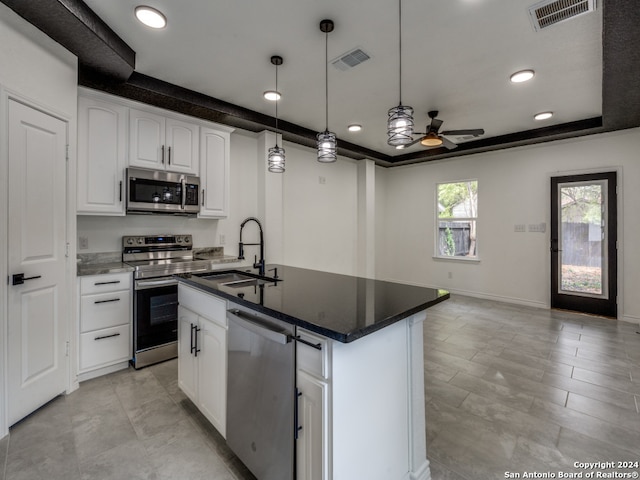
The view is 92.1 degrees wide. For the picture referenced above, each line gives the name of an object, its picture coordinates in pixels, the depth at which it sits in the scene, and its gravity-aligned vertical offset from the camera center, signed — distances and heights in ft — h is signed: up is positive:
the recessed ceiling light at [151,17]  6.81 +5.07
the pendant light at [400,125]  6.01 +2.25
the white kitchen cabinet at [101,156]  8.95 +2.50
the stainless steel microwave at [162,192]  9.88 +1.60
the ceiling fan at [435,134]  11.87 +4.10
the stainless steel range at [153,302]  9.26 -1.94
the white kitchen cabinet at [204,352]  5.79 -2.36
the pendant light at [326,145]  7.48 +2.31
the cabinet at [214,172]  11.75 +2.63
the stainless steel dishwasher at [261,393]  4.30 -2.37
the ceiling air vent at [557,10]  6.53 +5.02
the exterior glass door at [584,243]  13.87 -0.15
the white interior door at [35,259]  6.50 -0.46
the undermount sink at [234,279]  6.61 -0.95
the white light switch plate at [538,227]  15.57 +0.65
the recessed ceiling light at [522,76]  9.46 +5.14
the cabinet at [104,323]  8.52 -2.42
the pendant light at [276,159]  8.54 +2.23
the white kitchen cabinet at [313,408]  3.78 -2.15
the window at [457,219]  18.34 +1.24
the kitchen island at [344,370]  3.80 -1.85
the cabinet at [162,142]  10.03 +3.35
